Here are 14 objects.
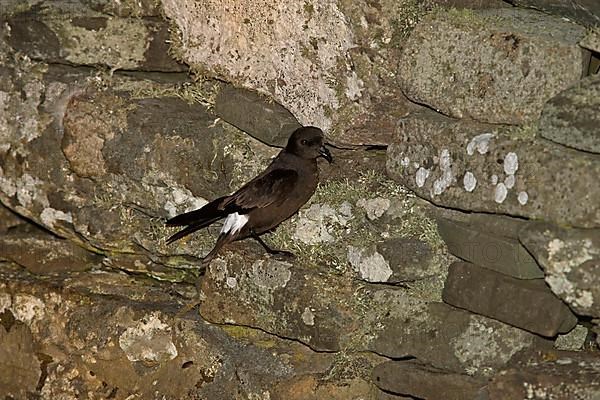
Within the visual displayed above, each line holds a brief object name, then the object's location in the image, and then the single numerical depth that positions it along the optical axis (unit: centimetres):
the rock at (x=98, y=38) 1093
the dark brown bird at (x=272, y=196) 926
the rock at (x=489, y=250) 772
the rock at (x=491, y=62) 735
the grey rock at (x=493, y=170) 702
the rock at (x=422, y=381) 818
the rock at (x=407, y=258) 859
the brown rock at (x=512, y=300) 766
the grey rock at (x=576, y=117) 693
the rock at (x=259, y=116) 970
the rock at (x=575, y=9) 758
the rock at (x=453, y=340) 812
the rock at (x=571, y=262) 705
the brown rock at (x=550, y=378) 729
